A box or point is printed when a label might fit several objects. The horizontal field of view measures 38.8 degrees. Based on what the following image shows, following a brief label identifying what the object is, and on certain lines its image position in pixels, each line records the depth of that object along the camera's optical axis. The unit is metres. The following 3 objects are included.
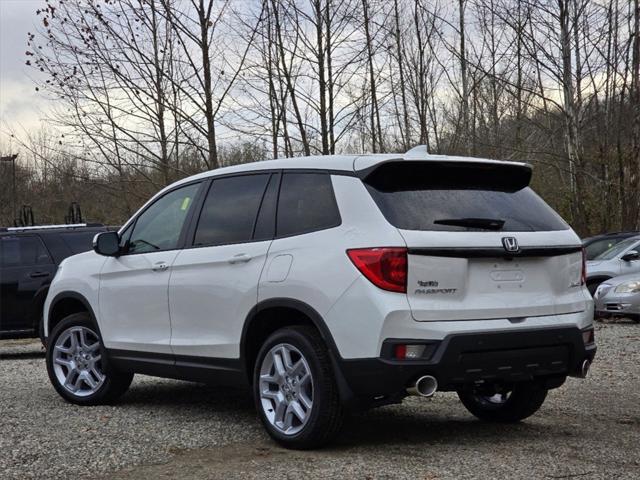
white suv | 5.02
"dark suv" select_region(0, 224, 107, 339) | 12.30
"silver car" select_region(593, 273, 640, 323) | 14.80
